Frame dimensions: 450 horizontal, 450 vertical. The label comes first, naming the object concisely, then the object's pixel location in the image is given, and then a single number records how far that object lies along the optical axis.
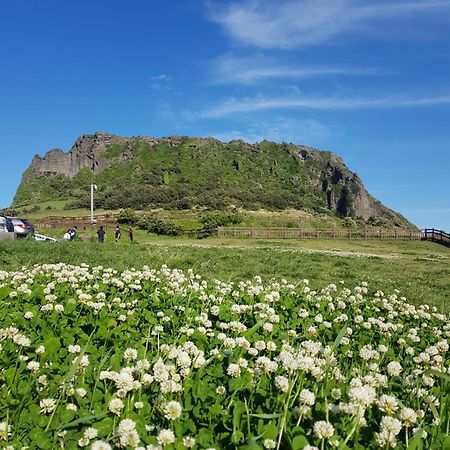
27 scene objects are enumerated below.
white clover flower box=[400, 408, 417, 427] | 2.24
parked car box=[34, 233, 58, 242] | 24.57
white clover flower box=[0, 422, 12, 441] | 2.29
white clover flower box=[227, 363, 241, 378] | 2.86
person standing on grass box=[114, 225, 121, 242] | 33.84
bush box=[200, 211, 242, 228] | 54.47
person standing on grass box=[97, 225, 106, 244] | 27.84
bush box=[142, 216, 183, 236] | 50.94
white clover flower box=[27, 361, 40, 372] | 2.98
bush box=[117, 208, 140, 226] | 59.19
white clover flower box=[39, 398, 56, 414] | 2.55
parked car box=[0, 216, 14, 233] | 23.18
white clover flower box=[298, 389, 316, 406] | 2.35
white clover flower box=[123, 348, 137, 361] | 3.09
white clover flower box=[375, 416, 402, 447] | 2.08
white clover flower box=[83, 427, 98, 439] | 2.22
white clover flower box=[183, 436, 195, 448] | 2.08
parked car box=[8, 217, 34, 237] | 24.59
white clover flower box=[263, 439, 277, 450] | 2.01
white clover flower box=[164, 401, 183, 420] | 2.28
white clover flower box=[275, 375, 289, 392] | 2.55
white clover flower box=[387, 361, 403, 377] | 3.05
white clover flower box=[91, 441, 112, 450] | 1.94
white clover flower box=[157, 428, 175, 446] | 2.07
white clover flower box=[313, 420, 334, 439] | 2.04
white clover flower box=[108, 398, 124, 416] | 2.33
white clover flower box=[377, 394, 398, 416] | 2.28
